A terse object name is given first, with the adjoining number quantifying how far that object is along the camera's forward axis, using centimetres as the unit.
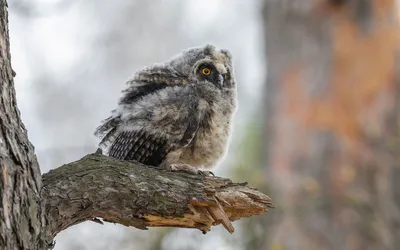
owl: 582
